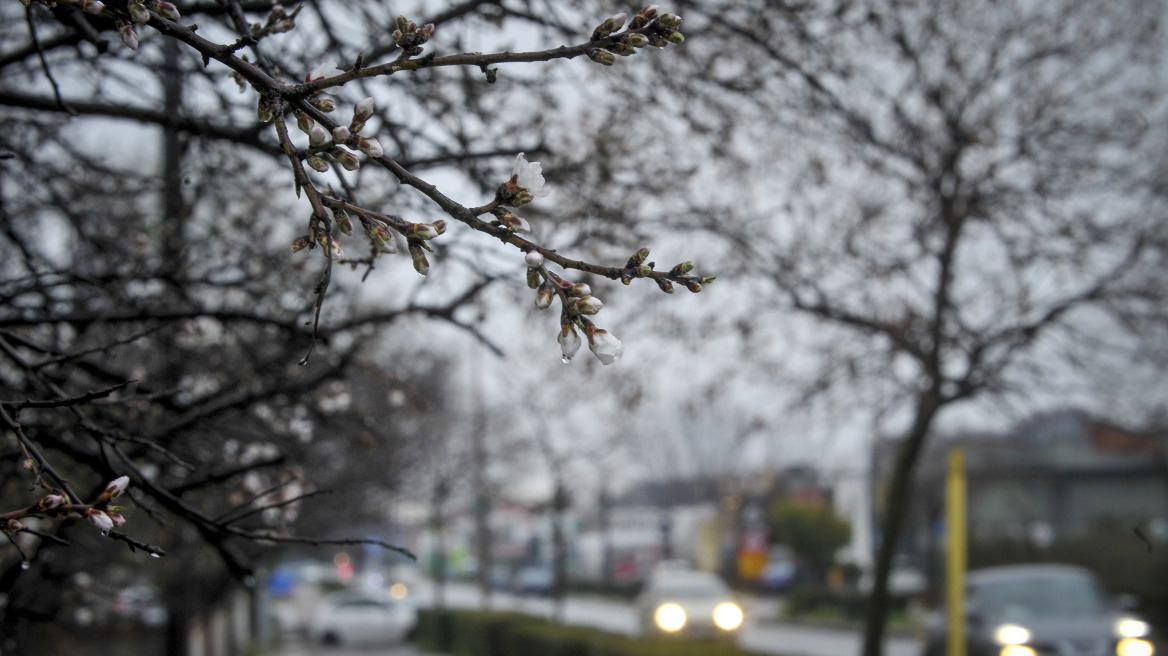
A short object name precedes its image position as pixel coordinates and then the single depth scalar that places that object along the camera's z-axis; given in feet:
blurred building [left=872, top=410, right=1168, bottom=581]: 133.49
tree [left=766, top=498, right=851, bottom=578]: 129.18
